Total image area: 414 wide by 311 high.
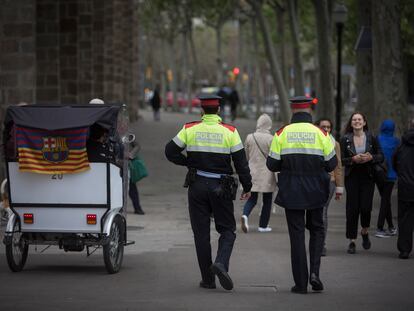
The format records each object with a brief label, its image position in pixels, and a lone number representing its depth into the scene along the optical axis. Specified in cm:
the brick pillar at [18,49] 2256
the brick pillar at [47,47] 2864
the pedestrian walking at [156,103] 5724
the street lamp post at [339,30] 3158
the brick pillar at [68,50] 3105
